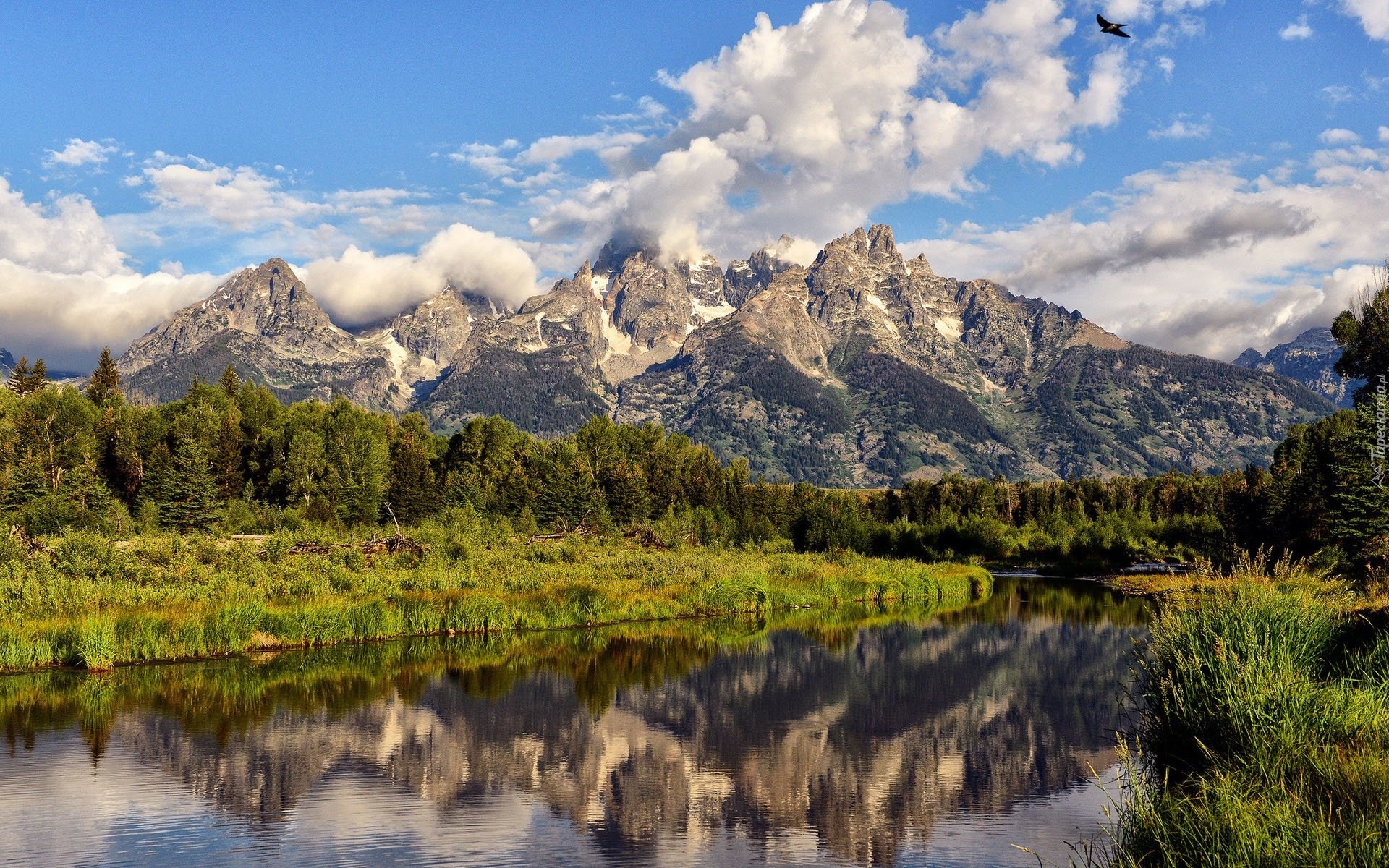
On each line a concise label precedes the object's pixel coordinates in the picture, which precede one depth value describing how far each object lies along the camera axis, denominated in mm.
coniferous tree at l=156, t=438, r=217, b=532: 99562
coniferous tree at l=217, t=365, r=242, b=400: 144750
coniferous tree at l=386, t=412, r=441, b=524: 119625
